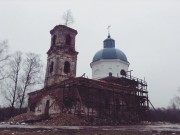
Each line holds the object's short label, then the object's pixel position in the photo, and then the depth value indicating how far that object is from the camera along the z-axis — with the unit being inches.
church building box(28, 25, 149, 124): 919.0
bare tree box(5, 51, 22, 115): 1255.3
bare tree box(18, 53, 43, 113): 1287.4
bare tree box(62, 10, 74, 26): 1342.3
